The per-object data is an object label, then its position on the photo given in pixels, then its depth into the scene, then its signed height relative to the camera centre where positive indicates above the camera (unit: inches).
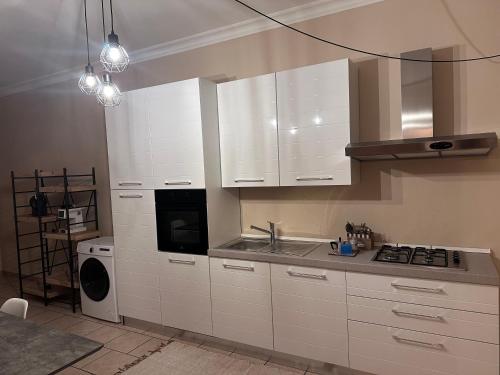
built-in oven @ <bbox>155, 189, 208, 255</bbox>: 113.7 -16.3
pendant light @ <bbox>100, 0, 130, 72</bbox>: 69.6 +24.6
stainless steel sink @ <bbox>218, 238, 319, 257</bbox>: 105.2 -25.2
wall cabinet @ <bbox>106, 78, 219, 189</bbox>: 112.2 +13.0
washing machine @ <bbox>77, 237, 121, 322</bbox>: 134.4 -40.8
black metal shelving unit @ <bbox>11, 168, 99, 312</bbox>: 151.7 -25.5
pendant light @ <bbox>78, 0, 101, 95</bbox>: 84.0 +23.7
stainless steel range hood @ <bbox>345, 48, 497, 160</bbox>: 84.0 +11.9
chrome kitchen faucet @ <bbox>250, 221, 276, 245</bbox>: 117.2 -21.2
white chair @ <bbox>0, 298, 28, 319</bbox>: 79.7 -29.8
